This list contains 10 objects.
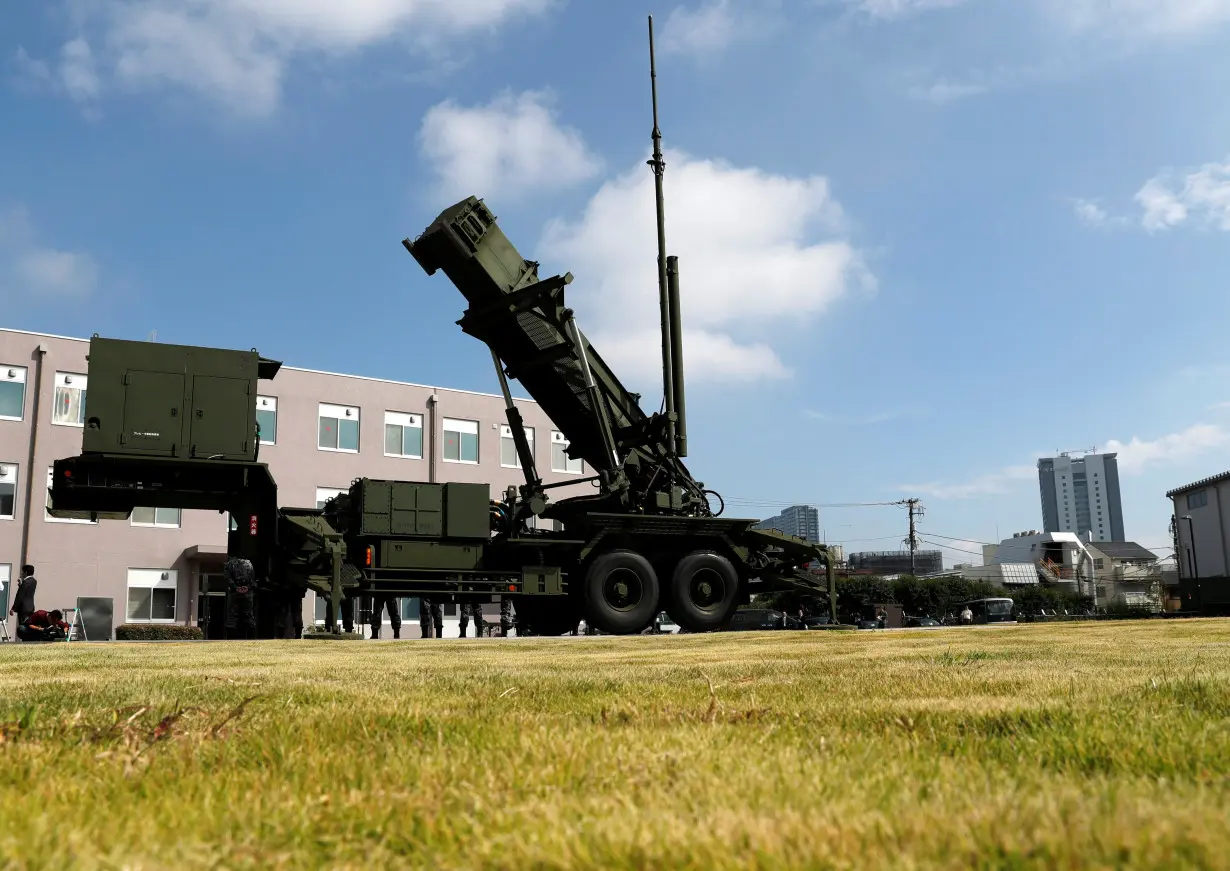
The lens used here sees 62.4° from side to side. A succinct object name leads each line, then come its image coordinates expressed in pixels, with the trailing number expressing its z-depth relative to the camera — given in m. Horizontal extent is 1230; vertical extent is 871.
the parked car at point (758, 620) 42.24
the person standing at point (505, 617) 19.03
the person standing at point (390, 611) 15.84
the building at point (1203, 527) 55.34
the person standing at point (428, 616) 20.51
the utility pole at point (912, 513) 83.86
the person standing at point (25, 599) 17.25
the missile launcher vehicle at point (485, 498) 14.32
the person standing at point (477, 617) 19.89
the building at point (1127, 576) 78.68
